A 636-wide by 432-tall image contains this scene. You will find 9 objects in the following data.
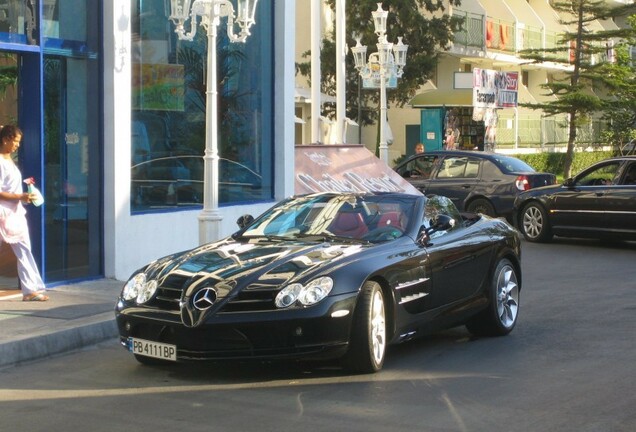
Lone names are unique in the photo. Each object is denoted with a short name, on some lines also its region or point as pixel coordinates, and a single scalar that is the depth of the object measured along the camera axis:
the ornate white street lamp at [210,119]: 12.62
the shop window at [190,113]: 13.77
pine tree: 39.59
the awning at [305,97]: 34.88
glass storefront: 12.09
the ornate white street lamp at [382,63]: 24.61
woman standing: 10.70
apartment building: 38.34
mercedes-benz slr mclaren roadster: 7.72
